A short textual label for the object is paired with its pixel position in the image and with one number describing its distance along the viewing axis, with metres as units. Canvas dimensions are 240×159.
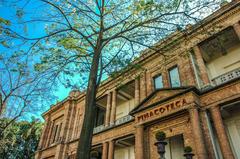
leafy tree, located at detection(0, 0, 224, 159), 7.34
